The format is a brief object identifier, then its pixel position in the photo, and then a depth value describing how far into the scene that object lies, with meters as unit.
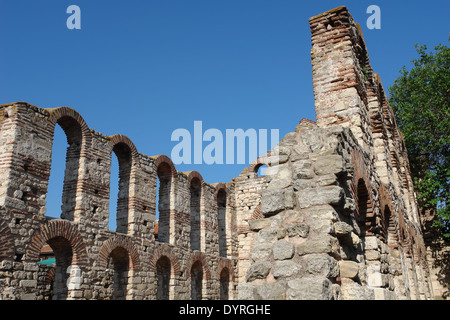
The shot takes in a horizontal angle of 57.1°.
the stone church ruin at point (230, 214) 4.45
